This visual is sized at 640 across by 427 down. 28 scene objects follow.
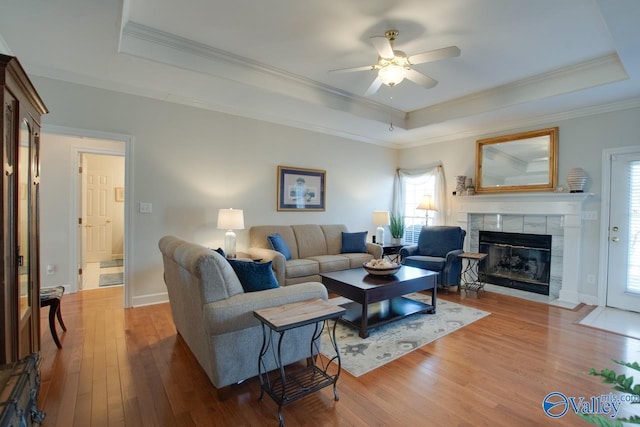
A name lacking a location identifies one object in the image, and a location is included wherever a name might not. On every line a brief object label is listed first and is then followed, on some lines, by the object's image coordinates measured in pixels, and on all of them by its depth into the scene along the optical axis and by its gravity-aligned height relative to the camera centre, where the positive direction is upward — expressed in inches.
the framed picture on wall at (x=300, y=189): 198.8 +12.3
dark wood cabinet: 63.1 -2.6
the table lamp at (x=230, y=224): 158.7 -8.9
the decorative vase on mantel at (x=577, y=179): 162.2 +17.2
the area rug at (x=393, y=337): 102.1 -48.7
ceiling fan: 100.3 +51.0
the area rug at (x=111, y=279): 193.3 -48.4
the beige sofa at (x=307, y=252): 162.2 -25.9
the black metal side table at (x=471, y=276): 179.7 -42.9
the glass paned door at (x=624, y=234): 151.2 -10.2
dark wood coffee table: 121.1 -34.0
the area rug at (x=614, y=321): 129.3 -48.0
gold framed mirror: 176.7 +29.7
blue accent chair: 178.9 -26.6
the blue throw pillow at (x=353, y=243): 204.2 -22.5
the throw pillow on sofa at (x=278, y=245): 173.1 -20.9
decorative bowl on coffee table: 136.9 -27.0
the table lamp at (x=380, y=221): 221.8 -8.5
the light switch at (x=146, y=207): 150.6 -1.0
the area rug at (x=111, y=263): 250.2 -48.2
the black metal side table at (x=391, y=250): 218.7 -29.0
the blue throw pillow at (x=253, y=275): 89.8 -19.7
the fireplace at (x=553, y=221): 166.4 -5.7
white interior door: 255.3 -9.9
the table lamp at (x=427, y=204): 219.9 +4.0
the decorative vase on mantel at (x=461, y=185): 211.2 +17.1
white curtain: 227.1 +16.9
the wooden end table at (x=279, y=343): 73.6 -39.0
